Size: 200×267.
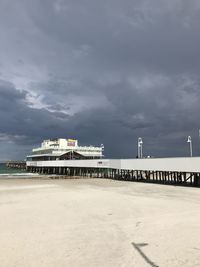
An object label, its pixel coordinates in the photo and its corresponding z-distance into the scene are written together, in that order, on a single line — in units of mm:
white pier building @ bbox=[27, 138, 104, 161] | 84116
